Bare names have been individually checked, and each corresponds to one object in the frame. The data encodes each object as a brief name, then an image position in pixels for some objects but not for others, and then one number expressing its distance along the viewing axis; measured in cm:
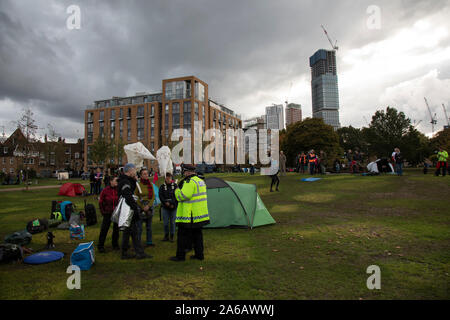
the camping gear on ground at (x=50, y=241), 697
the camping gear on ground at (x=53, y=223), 965
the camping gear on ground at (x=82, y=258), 533
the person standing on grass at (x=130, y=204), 570
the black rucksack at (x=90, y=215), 998
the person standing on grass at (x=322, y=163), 2578
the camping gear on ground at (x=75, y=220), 861
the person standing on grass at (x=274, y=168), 1669
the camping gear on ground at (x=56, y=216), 1050
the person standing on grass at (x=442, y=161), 1828
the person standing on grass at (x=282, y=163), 2092
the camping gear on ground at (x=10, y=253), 578
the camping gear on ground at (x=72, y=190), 1972
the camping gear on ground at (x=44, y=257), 580
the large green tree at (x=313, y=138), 4791
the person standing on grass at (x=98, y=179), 1852
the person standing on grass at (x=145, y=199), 643
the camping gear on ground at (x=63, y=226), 943
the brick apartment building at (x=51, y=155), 5884
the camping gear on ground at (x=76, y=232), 818
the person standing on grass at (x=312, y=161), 2488
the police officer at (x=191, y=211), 566
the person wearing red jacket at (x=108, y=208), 684
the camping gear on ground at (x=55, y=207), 1097
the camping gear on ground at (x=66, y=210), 1080
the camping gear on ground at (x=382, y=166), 2288
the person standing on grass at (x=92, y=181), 1866
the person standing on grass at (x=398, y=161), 2034
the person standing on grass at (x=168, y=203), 717
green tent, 878
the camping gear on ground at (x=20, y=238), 696
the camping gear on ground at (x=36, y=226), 884
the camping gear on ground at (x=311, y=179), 2038
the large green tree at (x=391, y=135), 3966
